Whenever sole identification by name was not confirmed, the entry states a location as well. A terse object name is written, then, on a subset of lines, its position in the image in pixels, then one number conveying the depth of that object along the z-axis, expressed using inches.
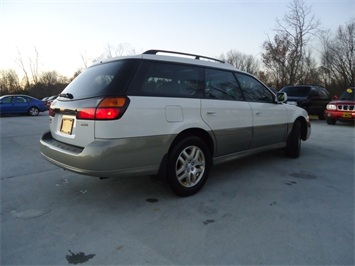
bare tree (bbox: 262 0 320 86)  1055.6
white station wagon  107.7
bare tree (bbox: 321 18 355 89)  1094.4
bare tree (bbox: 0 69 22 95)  1942.7
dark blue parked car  685.9
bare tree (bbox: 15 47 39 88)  1986.2
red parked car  412.5
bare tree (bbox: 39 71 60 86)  2042.3
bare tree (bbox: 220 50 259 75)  2265.0
